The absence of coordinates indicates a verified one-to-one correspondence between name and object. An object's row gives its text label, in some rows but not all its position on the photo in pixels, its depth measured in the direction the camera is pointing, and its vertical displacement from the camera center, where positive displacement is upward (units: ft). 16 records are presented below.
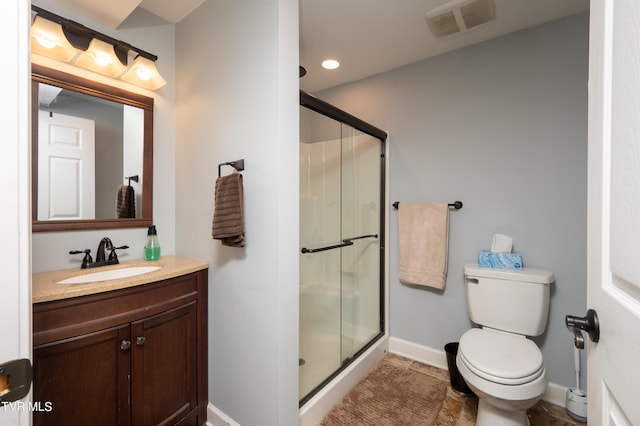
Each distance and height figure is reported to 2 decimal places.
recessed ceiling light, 7.20 +4.02
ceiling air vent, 5.13 +3.96
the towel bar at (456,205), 6.62 +0.18
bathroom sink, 4.33 -1.09
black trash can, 5.94 -3.67
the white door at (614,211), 1.45 +0.01
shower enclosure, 5.74 -0.68
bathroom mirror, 4.51 +1.06
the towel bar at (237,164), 4.59 +0.82
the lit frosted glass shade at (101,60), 4.80 +2.77
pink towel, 6.75 -0.78
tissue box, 5.77 -1.03
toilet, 4.16 -2.39
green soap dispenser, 5.47 -0.71
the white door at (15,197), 1.53 +0.09
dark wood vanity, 3.41 -2.11
